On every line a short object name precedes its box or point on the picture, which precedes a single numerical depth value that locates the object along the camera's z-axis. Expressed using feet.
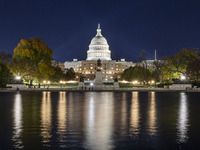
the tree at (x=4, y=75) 217.77
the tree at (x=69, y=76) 358.60
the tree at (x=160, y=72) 260.62
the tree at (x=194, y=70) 228.02
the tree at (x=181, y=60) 255.91
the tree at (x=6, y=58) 270.22
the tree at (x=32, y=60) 220.02
